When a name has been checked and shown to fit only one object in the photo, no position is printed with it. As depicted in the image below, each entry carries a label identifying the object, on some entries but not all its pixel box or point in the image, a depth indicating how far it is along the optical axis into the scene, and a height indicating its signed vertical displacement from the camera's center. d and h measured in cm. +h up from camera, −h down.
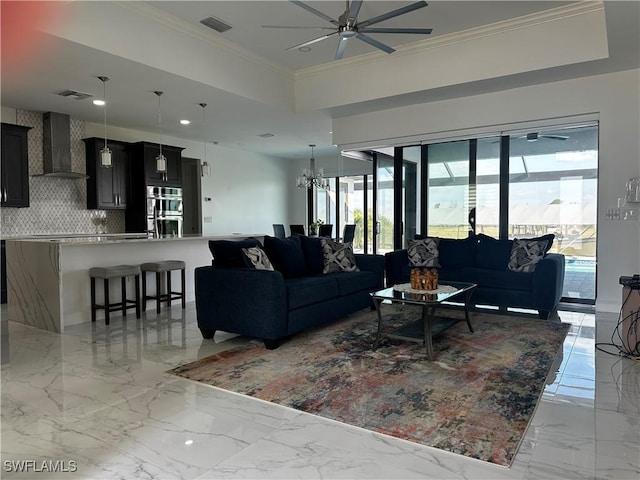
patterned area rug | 232 -110
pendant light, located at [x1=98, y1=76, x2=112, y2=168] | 518 +79
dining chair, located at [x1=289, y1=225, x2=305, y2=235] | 873 -17
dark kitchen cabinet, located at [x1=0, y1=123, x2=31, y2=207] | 596 +77
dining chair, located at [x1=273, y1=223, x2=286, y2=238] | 924 -22
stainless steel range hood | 649 +114
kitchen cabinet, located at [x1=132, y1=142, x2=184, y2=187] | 750 +104
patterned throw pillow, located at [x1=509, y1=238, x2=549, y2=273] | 520 -42
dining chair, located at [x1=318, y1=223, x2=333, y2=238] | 834 -19
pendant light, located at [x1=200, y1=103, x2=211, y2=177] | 616 +162
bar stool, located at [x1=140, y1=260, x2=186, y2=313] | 528 -69
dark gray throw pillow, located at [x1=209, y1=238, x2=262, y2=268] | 416 -31
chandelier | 857 +81
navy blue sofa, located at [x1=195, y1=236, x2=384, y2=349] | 372 -69
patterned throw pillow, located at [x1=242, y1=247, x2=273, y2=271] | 404 -36
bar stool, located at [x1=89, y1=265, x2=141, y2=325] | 479 -74
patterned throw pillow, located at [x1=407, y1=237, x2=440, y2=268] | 598 -46
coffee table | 344 -78
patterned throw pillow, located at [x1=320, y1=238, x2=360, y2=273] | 508 -43
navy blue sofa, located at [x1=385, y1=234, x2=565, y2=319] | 480 -65
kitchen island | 458 -59
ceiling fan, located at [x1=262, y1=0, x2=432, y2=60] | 342 +164
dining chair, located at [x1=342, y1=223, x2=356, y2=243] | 805 -24
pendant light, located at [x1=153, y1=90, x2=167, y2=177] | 550 +77
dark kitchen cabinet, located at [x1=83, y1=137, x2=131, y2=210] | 706 +74
